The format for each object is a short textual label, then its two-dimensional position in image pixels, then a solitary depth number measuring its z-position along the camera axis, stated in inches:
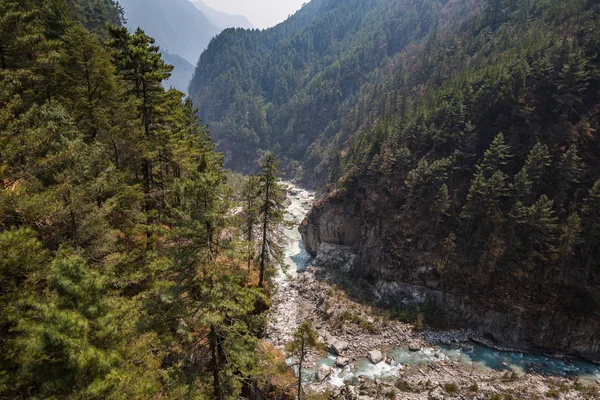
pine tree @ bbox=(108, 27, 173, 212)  713.0
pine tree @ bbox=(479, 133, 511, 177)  1493.6
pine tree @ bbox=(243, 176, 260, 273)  991.0
